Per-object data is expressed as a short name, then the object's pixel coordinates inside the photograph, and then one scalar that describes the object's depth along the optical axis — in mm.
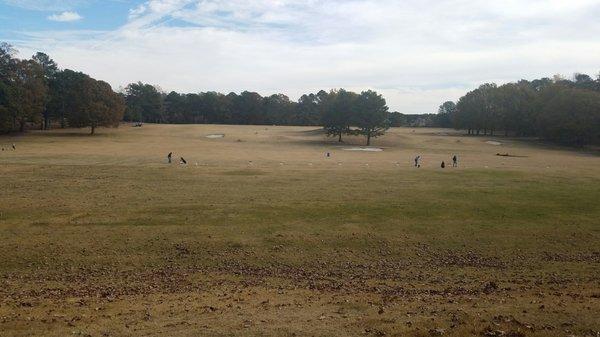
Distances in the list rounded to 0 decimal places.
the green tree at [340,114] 98062
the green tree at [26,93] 85000
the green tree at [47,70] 102338
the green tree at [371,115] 95750
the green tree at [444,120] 161000
